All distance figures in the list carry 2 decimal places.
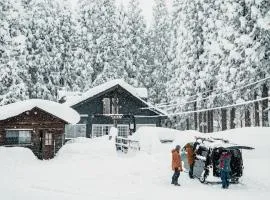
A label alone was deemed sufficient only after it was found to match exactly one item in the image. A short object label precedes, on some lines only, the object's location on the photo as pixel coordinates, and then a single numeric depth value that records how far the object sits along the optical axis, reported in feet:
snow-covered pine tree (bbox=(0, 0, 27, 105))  124.98
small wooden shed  92.27
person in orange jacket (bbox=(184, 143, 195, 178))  60.70
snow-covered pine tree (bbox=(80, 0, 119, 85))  168.76
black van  57.16
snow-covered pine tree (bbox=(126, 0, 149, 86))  175.83
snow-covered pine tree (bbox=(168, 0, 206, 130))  140.67
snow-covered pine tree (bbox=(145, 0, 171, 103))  180.34
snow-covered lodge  133.90
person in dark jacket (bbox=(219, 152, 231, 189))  54.08
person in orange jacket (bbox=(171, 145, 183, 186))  57.11
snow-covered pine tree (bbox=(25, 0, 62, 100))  145.69
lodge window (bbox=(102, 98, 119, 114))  138.72
